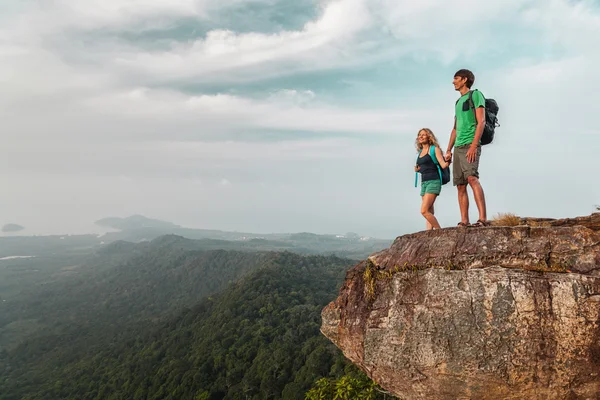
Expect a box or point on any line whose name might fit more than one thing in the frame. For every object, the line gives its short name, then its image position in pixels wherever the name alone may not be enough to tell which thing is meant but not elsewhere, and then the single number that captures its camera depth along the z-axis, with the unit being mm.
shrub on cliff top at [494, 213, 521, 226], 7453
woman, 8227
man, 7113
